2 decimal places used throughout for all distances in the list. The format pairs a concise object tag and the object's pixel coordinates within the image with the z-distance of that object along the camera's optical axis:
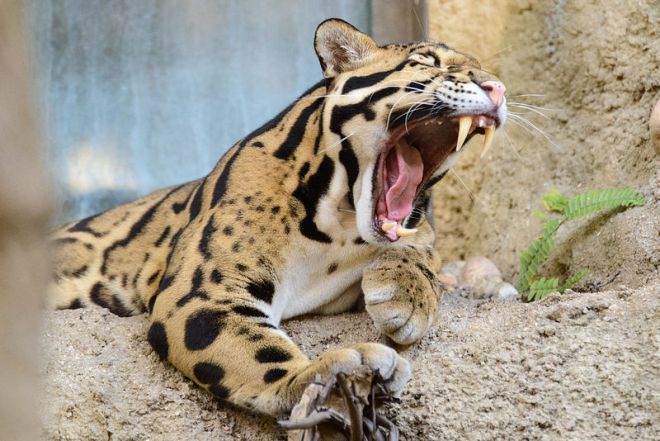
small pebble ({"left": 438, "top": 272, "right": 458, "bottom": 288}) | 11.28
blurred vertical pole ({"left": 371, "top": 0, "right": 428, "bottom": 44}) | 12.60
